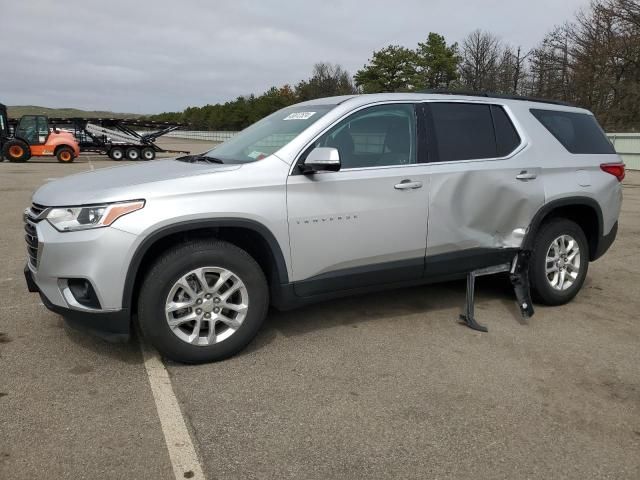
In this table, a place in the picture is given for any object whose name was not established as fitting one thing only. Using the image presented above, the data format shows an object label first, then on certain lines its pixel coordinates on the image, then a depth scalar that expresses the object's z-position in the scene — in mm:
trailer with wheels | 27844
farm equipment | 24297
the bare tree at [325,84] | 68812
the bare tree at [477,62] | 55906
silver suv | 3178
